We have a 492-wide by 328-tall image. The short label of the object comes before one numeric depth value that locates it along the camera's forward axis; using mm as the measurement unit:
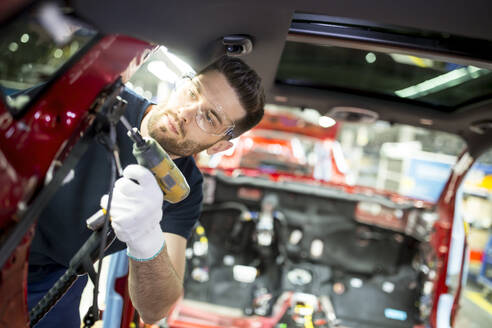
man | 955
